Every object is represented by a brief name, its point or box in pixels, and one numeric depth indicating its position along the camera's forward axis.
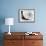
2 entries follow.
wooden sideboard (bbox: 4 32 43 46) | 3.86
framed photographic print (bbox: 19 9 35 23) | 4.38
